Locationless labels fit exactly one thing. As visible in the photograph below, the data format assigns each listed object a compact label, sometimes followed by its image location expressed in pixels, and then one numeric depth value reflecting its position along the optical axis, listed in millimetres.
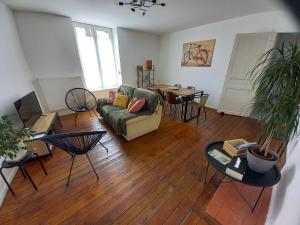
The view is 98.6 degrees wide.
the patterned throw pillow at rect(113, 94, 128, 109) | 3005
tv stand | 1900
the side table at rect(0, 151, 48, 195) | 1384
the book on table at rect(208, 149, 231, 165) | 1375
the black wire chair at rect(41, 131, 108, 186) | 1365
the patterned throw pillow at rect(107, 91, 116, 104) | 3217
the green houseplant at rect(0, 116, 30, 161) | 1188
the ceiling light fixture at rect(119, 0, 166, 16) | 2307
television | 1981
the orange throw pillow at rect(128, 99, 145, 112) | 2562
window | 3832
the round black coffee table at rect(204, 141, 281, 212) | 1150
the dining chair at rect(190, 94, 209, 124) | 2976
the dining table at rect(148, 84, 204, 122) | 3143
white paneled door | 2948
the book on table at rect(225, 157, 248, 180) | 1200
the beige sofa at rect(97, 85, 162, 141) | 2357
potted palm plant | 935
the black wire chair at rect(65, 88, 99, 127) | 3330
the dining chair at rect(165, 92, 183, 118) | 3265
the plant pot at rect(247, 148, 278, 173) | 1173
